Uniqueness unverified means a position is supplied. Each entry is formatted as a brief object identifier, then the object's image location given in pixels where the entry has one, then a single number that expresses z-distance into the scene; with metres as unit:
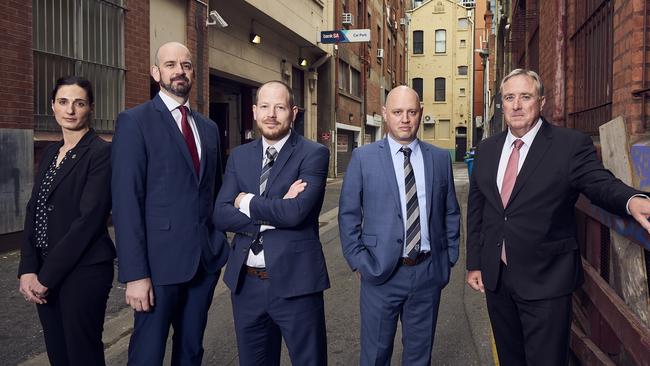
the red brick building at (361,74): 24.38
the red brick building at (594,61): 3.30
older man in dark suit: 2.84
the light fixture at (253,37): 15.80
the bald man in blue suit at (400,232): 3.17
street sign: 17.72
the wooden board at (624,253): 2.65
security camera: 12.56
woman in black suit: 2.85
